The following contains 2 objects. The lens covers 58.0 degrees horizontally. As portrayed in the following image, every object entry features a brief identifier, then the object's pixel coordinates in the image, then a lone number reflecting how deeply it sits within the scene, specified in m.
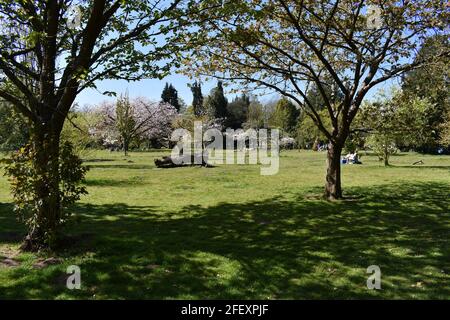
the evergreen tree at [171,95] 89.62
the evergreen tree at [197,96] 91.75
